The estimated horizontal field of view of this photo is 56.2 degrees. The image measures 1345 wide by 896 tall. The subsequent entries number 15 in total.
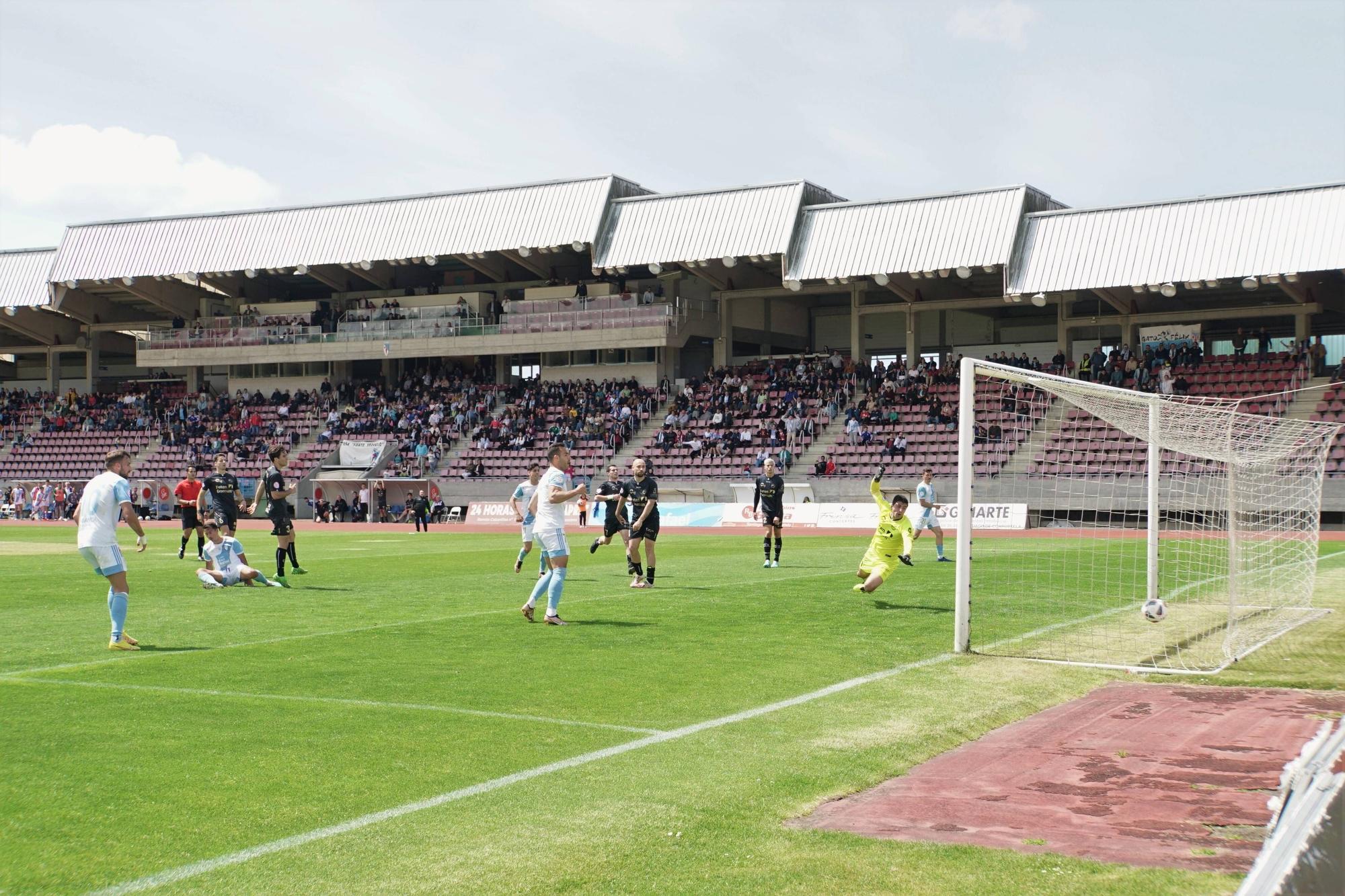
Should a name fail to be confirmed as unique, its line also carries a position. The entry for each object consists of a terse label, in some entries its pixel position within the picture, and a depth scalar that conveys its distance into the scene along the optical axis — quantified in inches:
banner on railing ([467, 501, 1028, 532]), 1589.6
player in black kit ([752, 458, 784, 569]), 907.4
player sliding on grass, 768.9
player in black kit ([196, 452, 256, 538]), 850.8
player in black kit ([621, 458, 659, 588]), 753.6
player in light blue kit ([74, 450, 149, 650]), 477.7
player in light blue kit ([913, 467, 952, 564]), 971.9
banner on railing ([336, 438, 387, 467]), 2191.2
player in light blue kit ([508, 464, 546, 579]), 830.5
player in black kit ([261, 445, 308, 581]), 792.9
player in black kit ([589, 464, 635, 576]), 791.7
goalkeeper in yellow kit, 655.1
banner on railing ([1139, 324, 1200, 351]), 1921.8
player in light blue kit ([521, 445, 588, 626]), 541.3
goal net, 507.5
